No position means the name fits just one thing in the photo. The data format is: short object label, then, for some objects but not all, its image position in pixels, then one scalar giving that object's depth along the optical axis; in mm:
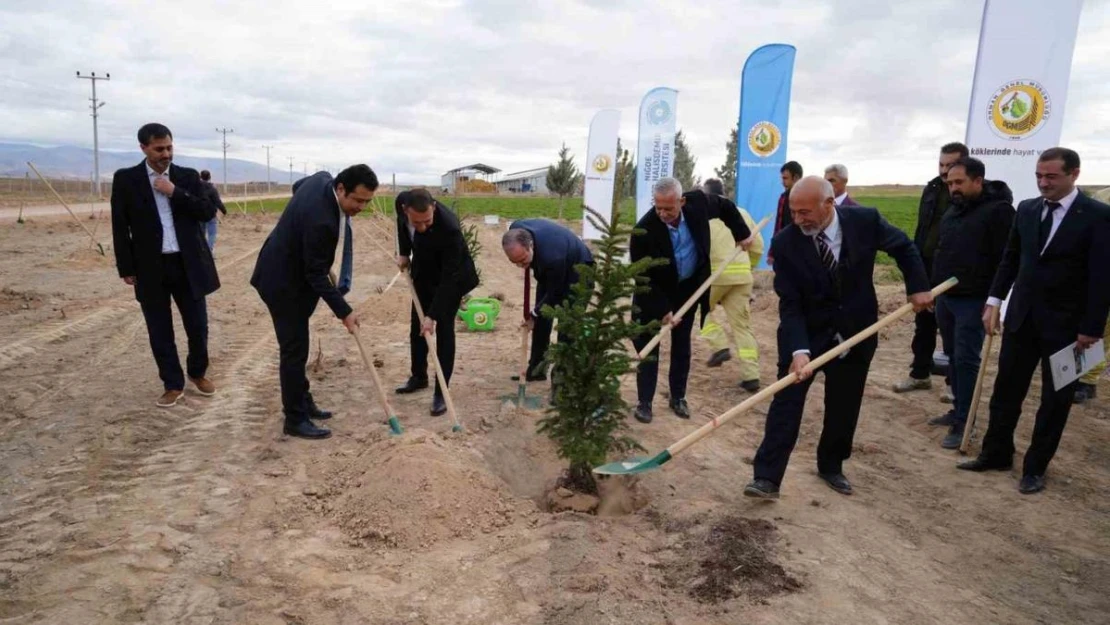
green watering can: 8719
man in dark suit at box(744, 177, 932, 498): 3848
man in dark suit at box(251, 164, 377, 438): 4508
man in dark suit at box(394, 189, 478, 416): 5098
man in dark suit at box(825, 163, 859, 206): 6496
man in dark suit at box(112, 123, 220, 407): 4957
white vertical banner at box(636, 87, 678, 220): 13172
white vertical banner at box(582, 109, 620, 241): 15078
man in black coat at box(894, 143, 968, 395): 5781
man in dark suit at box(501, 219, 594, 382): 5086
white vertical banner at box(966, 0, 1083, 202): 6398
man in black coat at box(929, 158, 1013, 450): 5020
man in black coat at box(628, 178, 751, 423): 5211
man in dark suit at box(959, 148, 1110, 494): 4004
